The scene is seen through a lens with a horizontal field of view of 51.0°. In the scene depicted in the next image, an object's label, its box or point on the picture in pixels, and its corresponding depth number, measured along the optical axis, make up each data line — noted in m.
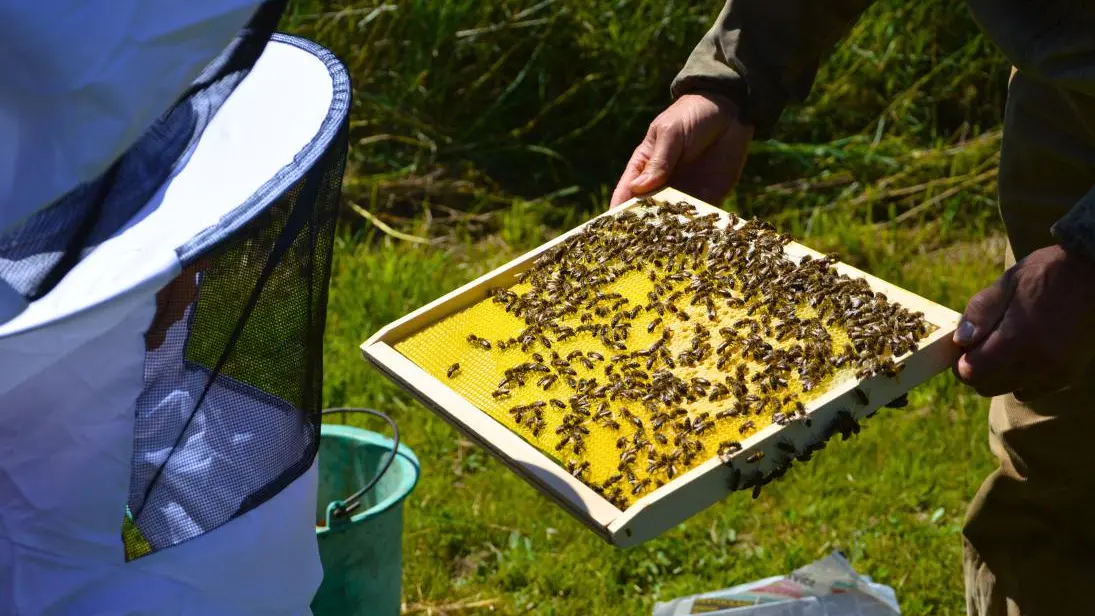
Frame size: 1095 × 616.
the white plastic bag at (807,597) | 2.63
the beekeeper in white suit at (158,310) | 1.36
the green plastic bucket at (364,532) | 2.45
